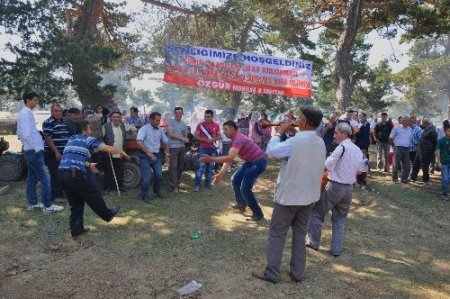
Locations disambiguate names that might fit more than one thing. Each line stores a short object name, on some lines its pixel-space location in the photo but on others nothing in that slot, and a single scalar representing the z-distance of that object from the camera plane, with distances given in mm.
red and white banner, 10242
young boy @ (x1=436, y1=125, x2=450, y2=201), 8648
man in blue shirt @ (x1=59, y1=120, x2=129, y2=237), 5129
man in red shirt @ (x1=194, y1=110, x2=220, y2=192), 8383
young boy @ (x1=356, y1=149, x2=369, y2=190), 9578
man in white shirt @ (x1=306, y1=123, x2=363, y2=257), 4980
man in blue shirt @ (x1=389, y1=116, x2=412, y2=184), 10202
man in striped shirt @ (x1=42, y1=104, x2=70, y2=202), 6715
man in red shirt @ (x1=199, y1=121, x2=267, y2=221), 6234
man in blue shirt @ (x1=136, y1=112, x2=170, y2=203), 7320
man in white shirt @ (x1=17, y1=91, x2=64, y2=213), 6051
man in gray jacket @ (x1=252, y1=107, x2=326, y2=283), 3980
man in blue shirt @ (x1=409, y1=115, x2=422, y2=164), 10797
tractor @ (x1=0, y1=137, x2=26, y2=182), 8359
